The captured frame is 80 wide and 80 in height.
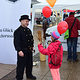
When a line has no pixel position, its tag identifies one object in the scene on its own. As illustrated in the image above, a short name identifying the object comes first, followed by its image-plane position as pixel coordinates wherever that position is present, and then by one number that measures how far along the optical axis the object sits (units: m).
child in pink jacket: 2.44
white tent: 5.24
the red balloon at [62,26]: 3.48
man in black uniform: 2.83
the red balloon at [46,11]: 3.83
